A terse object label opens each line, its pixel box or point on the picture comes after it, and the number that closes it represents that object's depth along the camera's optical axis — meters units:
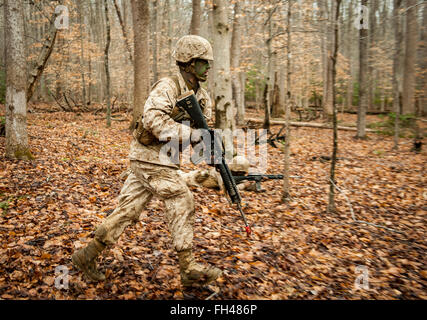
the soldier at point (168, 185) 2.67
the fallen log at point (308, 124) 14.31
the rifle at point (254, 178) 6.02
